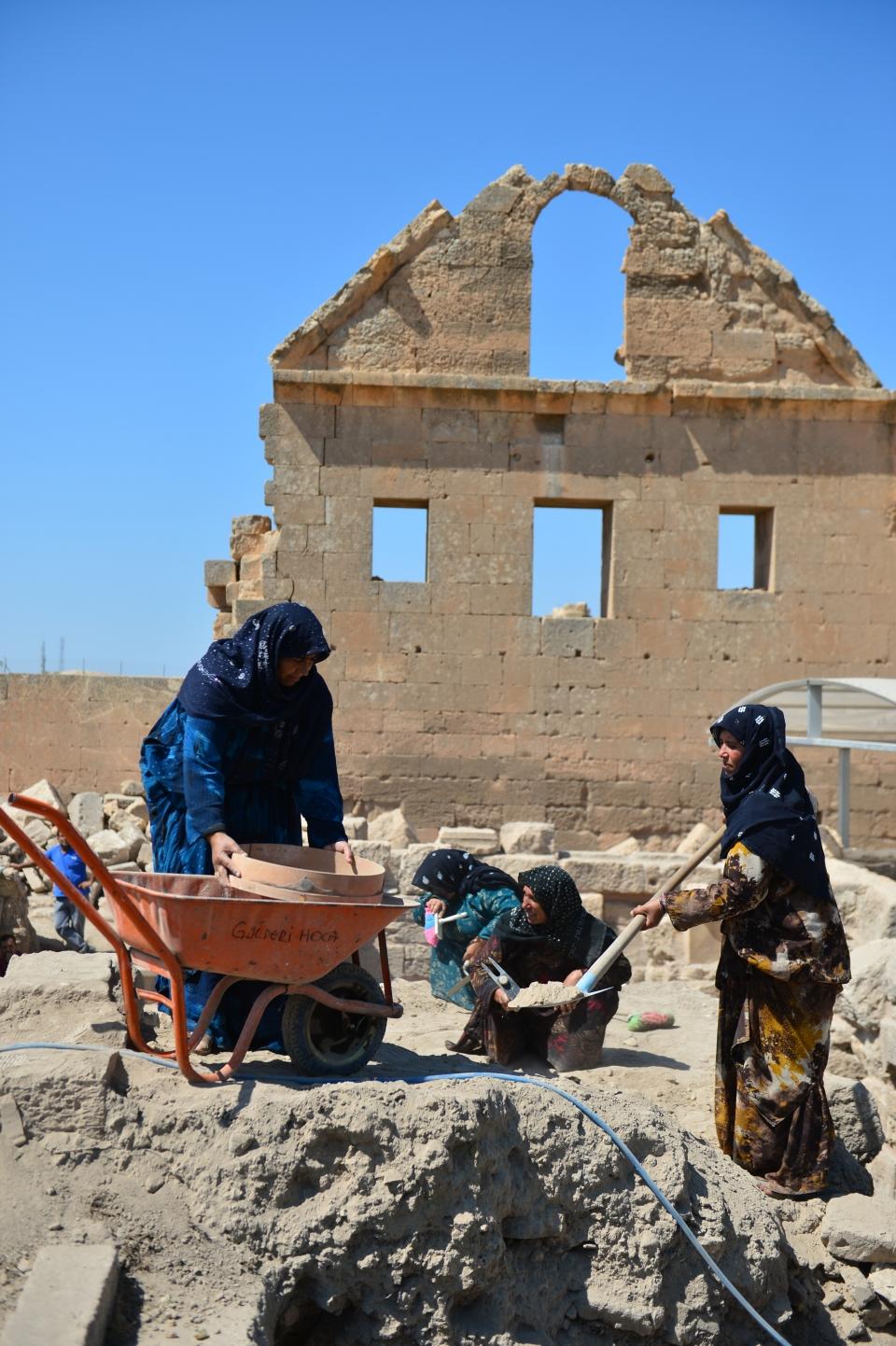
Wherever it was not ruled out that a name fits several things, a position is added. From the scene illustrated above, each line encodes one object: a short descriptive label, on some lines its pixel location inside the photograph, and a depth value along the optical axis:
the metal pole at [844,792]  10.67
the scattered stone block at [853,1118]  5.07
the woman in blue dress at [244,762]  4.27
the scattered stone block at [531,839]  10.17
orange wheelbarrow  3.68
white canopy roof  9.56
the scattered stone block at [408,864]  8.98
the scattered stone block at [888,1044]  5.18
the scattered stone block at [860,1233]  4.31
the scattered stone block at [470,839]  10.13
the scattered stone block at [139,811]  12.52
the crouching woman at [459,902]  6.94
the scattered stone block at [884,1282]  4.23
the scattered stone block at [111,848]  11.73
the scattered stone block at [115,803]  12.77
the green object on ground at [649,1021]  6.86
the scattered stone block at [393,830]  10.90
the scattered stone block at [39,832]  12.52
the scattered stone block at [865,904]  7.06
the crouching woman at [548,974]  5.81
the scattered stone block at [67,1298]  2.83
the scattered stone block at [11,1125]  3.44
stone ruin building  11.92
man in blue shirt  9.70
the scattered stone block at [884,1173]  4.92
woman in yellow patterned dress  4.62
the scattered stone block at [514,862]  9.34
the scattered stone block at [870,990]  5.95
